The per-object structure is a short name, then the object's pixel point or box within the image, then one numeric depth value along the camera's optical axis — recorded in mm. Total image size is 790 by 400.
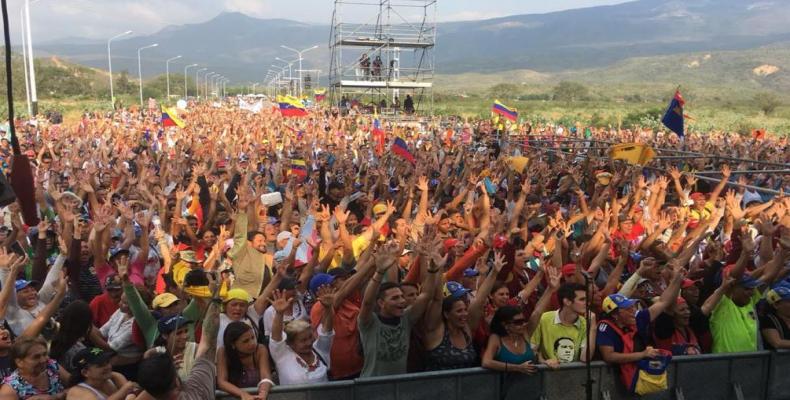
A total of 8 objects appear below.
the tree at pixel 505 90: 120625
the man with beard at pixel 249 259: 6223
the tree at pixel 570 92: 109500
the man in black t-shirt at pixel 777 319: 5477
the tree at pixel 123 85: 109688
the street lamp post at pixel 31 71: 33312
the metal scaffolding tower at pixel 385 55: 34844
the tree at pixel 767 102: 69188
